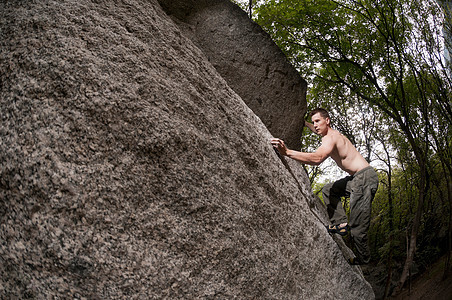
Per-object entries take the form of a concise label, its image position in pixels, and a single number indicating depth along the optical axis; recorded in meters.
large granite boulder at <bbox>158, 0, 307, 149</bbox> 4.74
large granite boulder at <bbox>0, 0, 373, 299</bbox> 1.47
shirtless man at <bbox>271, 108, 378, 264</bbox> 4.11
